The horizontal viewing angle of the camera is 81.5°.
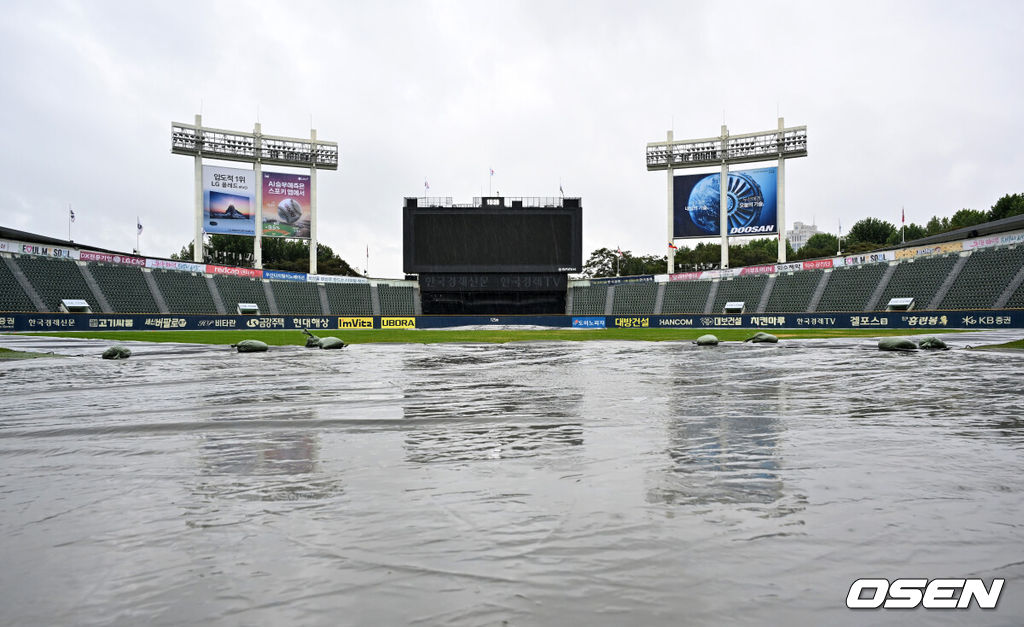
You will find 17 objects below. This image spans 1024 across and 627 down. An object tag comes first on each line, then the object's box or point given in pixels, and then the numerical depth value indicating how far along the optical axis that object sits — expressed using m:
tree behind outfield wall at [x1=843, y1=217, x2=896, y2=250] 120.00
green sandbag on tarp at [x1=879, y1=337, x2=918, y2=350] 18.70
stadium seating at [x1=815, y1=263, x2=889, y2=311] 51.78
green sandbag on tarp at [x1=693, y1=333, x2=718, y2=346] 24.88
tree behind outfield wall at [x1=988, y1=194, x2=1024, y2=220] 90.10
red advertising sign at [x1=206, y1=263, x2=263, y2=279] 60.34
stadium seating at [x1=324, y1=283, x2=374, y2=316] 64.44
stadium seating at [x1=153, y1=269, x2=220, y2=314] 54.38
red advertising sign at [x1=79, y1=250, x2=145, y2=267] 52.41
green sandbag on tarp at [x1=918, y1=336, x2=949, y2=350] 19.25
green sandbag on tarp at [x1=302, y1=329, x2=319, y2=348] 23.91
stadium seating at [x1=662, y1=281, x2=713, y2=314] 61.94
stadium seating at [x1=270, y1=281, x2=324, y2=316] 61.22
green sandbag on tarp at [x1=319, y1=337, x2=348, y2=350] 23.23
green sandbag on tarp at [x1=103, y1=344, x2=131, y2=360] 17.95
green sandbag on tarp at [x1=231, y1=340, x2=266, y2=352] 21.41
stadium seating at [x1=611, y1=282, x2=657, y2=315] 64.81
